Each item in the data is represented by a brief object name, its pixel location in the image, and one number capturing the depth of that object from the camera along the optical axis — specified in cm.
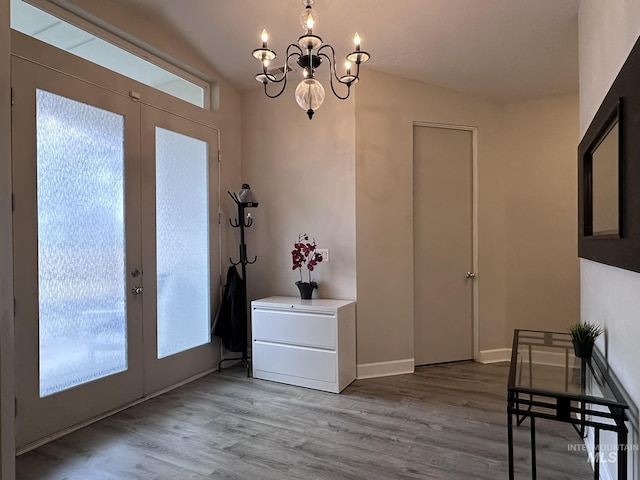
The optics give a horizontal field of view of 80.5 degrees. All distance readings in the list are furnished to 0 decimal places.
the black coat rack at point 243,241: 371
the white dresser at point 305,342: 322
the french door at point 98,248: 232
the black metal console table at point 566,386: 144
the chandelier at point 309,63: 196
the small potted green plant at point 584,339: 192
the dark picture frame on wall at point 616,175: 122
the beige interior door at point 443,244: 387
